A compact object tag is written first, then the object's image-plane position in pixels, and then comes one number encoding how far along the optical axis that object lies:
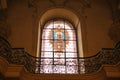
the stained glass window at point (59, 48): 6.68
